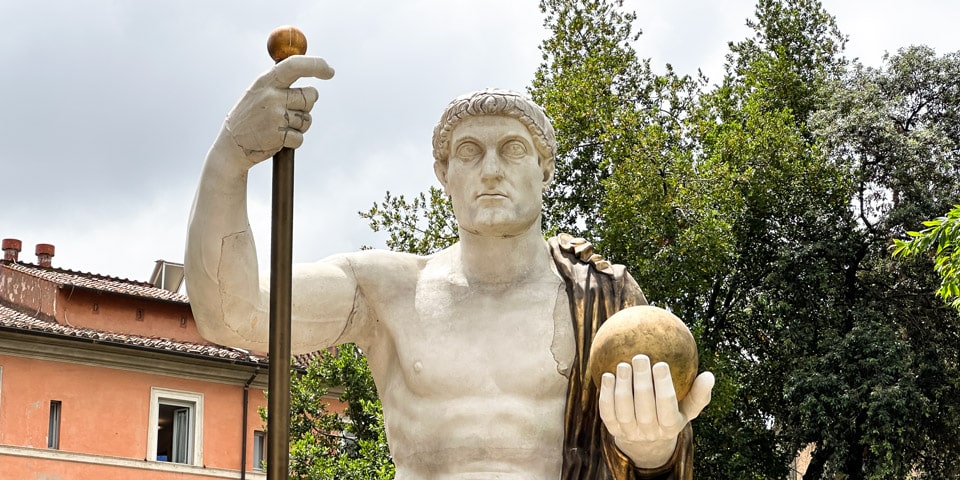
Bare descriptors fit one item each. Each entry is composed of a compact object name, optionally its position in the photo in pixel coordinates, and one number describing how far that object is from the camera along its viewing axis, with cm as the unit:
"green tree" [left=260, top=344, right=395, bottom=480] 2692
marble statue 535
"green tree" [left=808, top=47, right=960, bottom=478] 2741
